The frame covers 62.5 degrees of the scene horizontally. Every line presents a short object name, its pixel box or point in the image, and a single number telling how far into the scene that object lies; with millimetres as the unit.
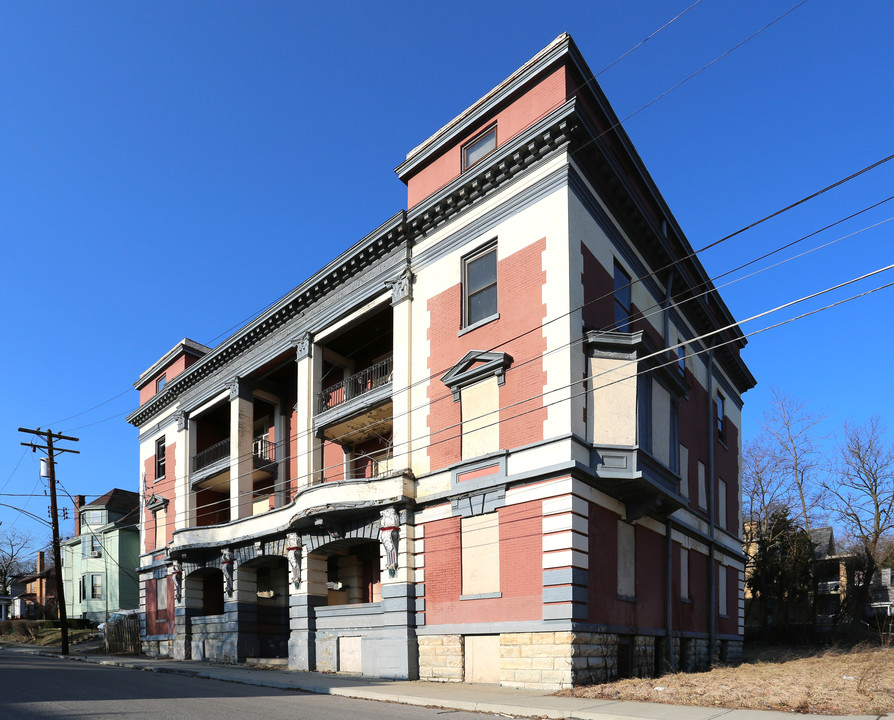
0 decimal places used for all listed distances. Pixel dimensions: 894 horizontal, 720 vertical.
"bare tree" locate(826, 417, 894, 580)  46719
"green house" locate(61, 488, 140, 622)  58719
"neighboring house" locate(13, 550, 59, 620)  83312
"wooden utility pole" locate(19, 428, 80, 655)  37219
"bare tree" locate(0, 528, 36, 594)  89250
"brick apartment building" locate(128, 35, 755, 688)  18609
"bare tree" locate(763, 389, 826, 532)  48438
